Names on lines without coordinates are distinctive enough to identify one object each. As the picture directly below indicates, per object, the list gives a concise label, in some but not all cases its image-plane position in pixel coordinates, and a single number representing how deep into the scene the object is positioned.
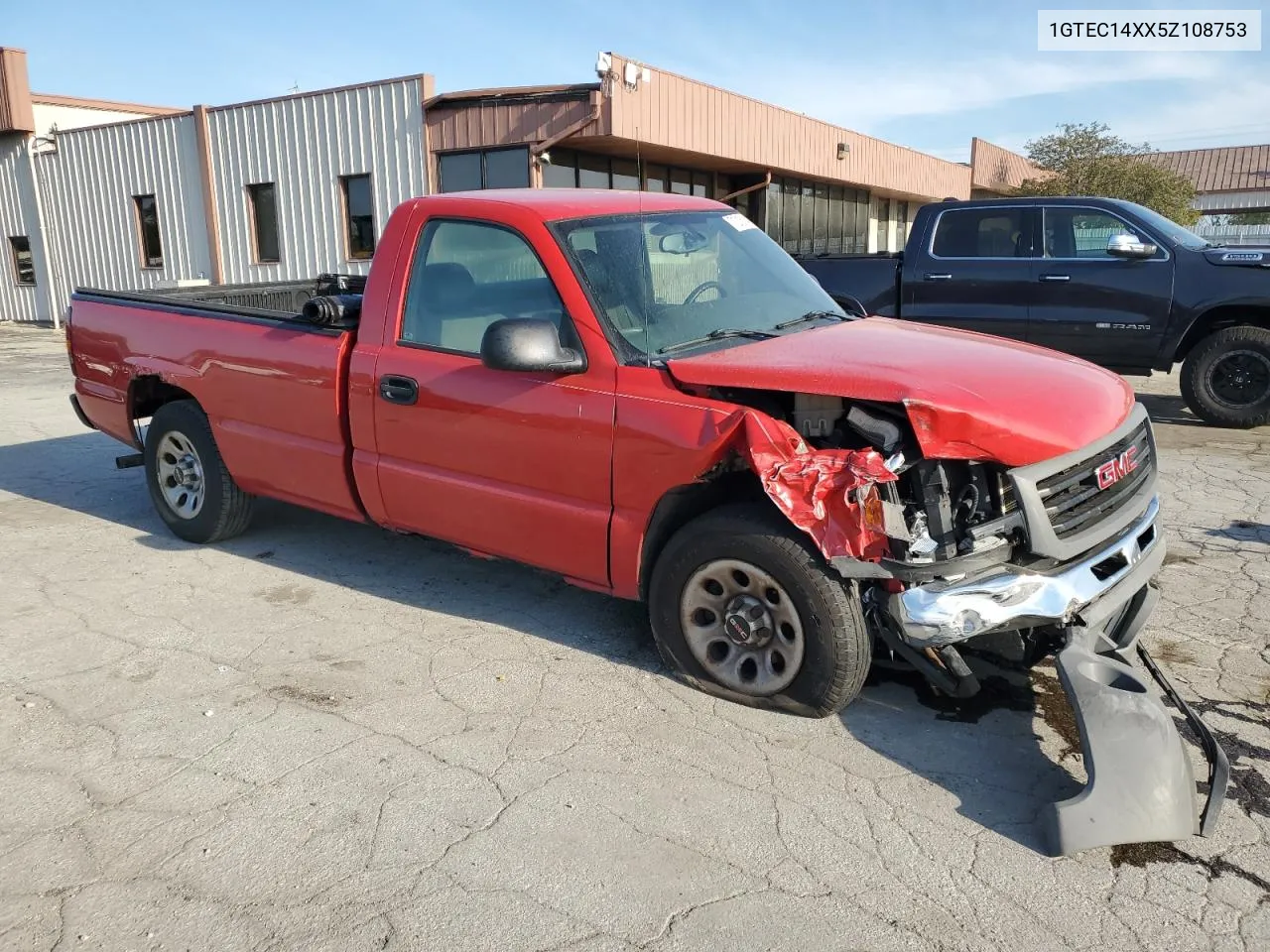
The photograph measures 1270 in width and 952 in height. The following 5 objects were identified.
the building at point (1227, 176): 41.66
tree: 28.53
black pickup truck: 8.47
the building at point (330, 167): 16.47
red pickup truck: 3.15
